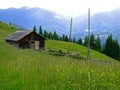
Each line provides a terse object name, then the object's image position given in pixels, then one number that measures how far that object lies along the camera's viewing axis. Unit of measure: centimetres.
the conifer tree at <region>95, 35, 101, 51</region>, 7816
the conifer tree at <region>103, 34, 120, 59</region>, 6795
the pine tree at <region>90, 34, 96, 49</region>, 7554
